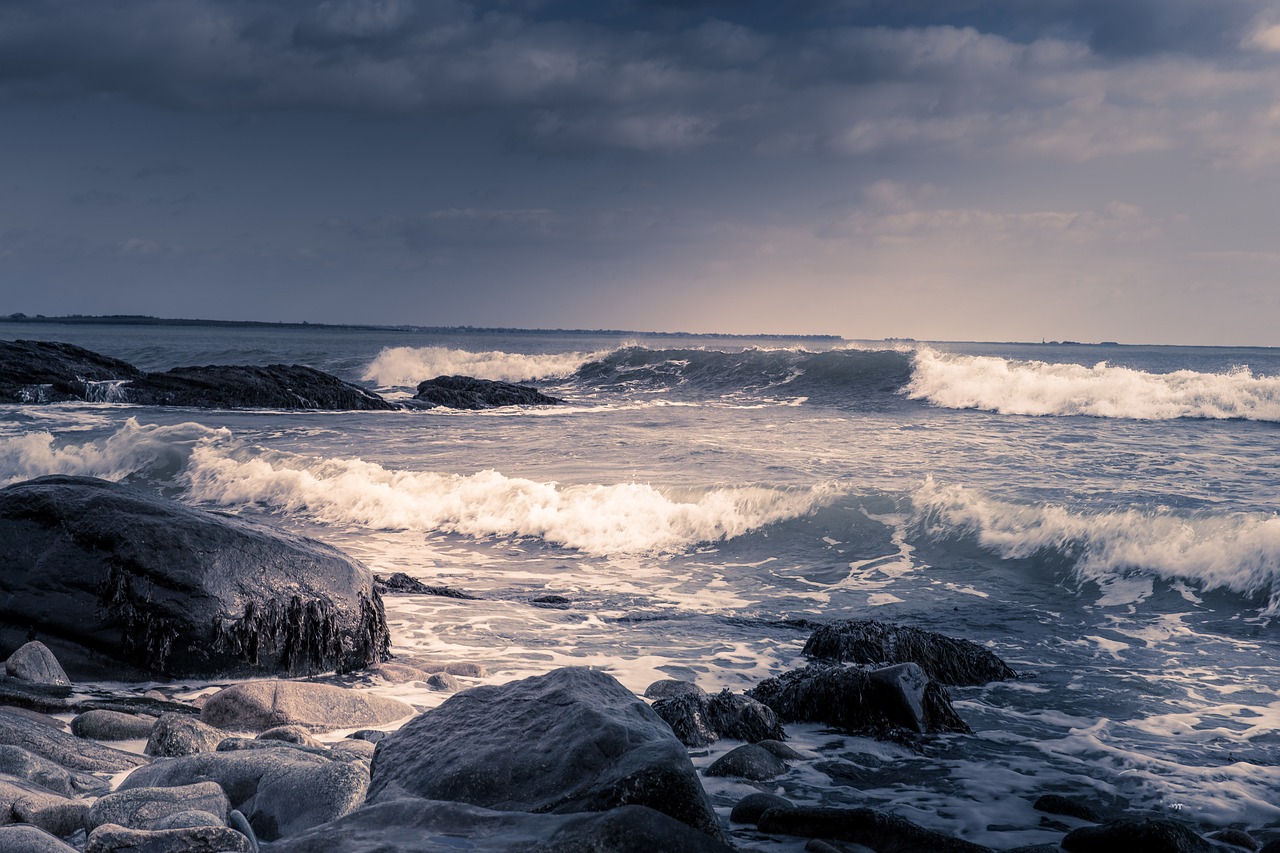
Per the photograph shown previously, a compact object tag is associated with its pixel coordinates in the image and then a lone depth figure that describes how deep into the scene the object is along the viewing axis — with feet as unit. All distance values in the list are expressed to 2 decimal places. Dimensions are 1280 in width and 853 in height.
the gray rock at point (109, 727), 17.10
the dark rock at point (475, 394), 103.09
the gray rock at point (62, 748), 15.05
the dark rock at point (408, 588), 30.66
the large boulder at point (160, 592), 21.16
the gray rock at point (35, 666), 19.48
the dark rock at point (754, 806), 14.14
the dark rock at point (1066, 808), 15.49
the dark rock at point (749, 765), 16.40
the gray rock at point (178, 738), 16.29
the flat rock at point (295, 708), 18.37
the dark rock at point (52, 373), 94.79
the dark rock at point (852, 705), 19.38
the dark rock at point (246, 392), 97.19
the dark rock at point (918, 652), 22.77
